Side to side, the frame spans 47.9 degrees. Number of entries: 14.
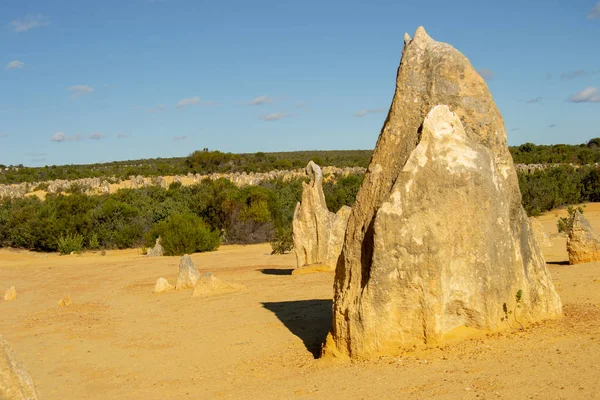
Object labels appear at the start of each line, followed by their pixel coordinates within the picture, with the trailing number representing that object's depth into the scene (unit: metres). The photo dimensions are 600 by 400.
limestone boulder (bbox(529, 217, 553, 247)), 15.49
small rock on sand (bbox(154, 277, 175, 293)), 13.27
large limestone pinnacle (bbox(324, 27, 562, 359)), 6.01
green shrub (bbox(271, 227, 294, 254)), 21.30
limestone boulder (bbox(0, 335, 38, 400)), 3.38
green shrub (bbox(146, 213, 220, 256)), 23.05
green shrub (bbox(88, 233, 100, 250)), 27.76
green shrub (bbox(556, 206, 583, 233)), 17.83
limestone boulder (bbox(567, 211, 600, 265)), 10.85
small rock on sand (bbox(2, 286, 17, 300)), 14.19
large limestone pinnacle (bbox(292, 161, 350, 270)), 14.07
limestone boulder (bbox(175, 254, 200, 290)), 13.32
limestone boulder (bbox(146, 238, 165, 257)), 22.95
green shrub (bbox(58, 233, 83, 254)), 26.88
